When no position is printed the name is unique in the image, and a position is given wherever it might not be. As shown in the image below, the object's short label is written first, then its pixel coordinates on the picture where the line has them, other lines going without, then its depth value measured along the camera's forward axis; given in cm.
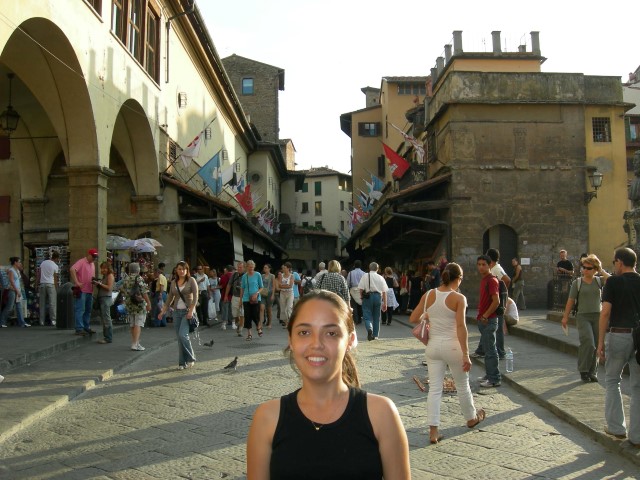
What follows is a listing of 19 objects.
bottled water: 933
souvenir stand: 1603
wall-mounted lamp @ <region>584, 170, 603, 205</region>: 2117
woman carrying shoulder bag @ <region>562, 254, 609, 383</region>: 821
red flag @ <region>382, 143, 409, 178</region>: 2548
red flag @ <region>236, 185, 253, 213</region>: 2952
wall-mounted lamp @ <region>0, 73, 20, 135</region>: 1478
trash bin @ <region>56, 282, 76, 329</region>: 1370
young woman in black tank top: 209
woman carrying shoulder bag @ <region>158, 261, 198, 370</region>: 974
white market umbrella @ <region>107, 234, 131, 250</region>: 1784
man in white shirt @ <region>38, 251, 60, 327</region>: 1513
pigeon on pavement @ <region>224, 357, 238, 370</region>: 933
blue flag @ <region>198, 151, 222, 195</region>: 2181
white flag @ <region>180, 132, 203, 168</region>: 2027
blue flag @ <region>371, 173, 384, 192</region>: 3366
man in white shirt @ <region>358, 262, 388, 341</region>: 1401
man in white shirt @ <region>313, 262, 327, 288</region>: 1150
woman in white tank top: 598
